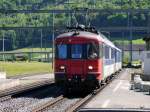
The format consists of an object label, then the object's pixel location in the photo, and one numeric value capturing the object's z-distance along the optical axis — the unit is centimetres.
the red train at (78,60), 2655
